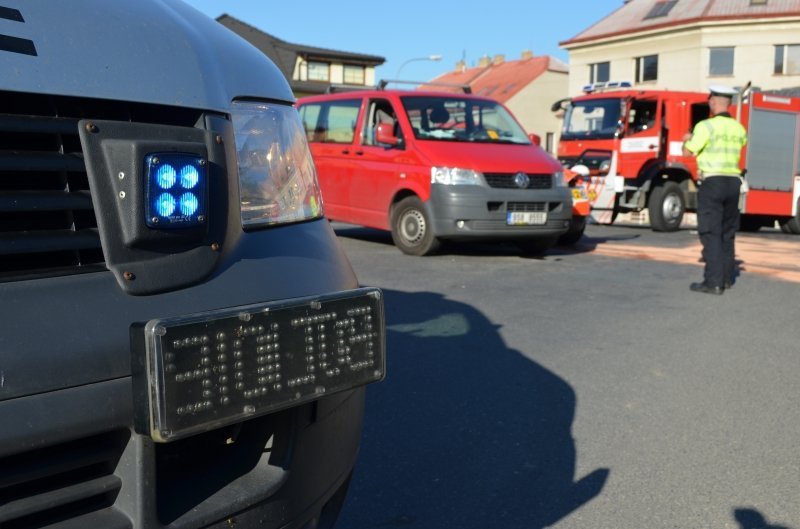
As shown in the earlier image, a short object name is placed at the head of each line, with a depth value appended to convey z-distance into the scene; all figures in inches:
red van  388.2
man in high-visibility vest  325.4
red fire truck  615.2
